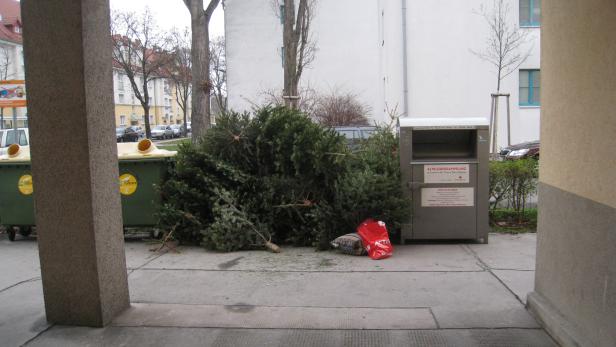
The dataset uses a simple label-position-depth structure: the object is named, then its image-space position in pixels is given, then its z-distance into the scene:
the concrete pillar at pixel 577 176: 3.24
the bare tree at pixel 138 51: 43.59
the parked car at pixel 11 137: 20.94
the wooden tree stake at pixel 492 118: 10.67
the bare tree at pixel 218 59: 50.06
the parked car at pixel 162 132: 63.12
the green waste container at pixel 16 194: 8.05
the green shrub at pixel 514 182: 8.09
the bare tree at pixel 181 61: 45.55
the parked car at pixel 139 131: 60.05
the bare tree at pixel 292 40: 14.92
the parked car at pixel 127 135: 52.84
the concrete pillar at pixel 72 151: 4.17
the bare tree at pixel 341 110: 26.58
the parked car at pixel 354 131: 16.74
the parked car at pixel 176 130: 67.75
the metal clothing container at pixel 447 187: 6.96
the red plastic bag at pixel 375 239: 6.50
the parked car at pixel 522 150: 14.81
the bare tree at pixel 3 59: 42.67
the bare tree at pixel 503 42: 21.02
